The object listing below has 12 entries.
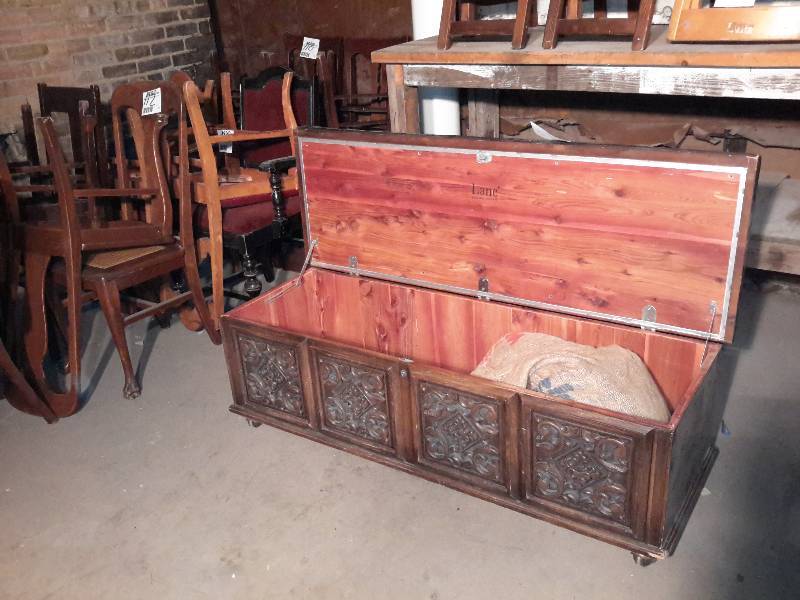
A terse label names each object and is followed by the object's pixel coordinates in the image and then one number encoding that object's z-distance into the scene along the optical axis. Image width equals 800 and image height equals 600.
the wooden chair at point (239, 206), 2.76
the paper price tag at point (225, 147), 3.26
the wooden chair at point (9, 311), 2.43
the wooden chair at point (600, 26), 2.08
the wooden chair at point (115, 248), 2.36
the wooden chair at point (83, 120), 3.12
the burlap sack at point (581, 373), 1.72
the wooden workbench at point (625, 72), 1.94
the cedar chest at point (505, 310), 1.65
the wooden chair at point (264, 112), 3.44
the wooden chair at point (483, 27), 2.30
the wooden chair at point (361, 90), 4.71
